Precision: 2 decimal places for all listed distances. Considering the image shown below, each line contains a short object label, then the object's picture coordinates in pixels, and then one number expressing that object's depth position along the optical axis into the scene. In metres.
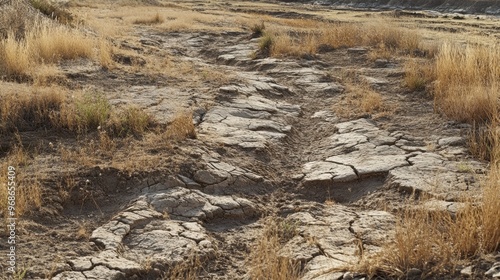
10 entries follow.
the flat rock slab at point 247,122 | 6.79
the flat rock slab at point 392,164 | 5.39
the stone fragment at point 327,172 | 5.90
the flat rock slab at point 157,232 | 4.10
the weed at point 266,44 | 12.60
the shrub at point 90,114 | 6.35
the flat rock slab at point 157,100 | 7.21
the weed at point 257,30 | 14.90
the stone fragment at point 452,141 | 6.48
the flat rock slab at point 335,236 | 4.17
